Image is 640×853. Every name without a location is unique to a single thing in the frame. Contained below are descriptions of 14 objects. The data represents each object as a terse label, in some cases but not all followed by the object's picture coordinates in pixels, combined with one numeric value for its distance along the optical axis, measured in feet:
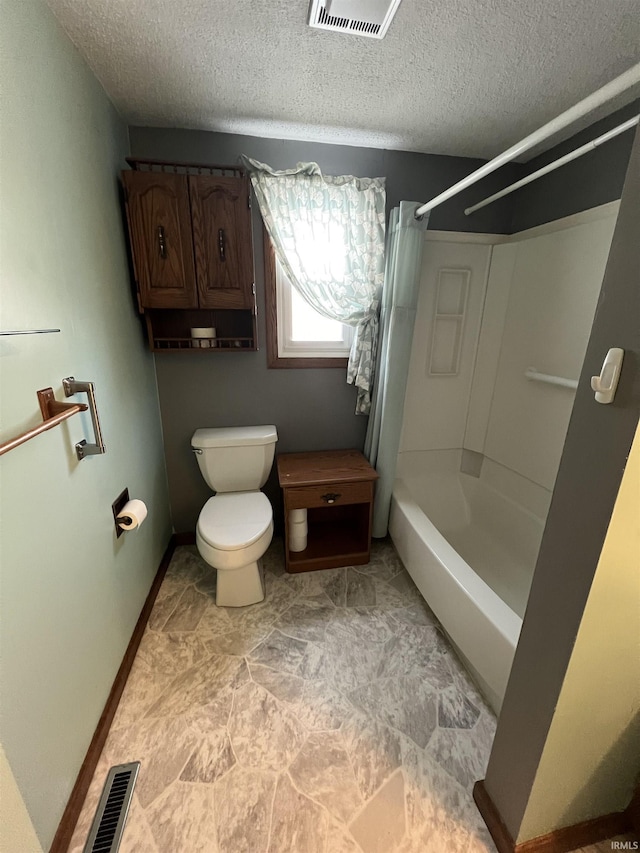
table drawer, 6.23
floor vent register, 3.23
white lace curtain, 5.73
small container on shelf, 5.94
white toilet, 5.43
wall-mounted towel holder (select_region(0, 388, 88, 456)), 3.00
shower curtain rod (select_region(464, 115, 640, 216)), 3.77
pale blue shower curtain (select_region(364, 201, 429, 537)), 5.87
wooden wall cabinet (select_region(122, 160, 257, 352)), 5.13
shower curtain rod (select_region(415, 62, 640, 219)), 2.41
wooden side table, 6.27
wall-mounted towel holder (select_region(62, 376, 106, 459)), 3.61
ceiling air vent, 3.33
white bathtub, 4.25
